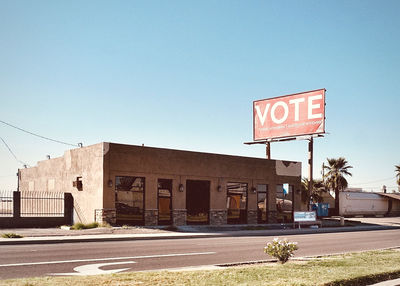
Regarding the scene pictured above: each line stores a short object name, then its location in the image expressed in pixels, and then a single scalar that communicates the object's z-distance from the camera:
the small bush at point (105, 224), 24.36
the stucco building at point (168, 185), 25.73
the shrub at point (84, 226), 23.39
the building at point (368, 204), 50.60
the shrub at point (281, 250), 10.93
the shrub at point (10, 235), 18.08
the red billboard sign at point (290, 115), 35.75
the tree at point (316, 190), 46.99
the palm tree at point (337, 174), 53.28
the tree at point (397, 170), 74.51
